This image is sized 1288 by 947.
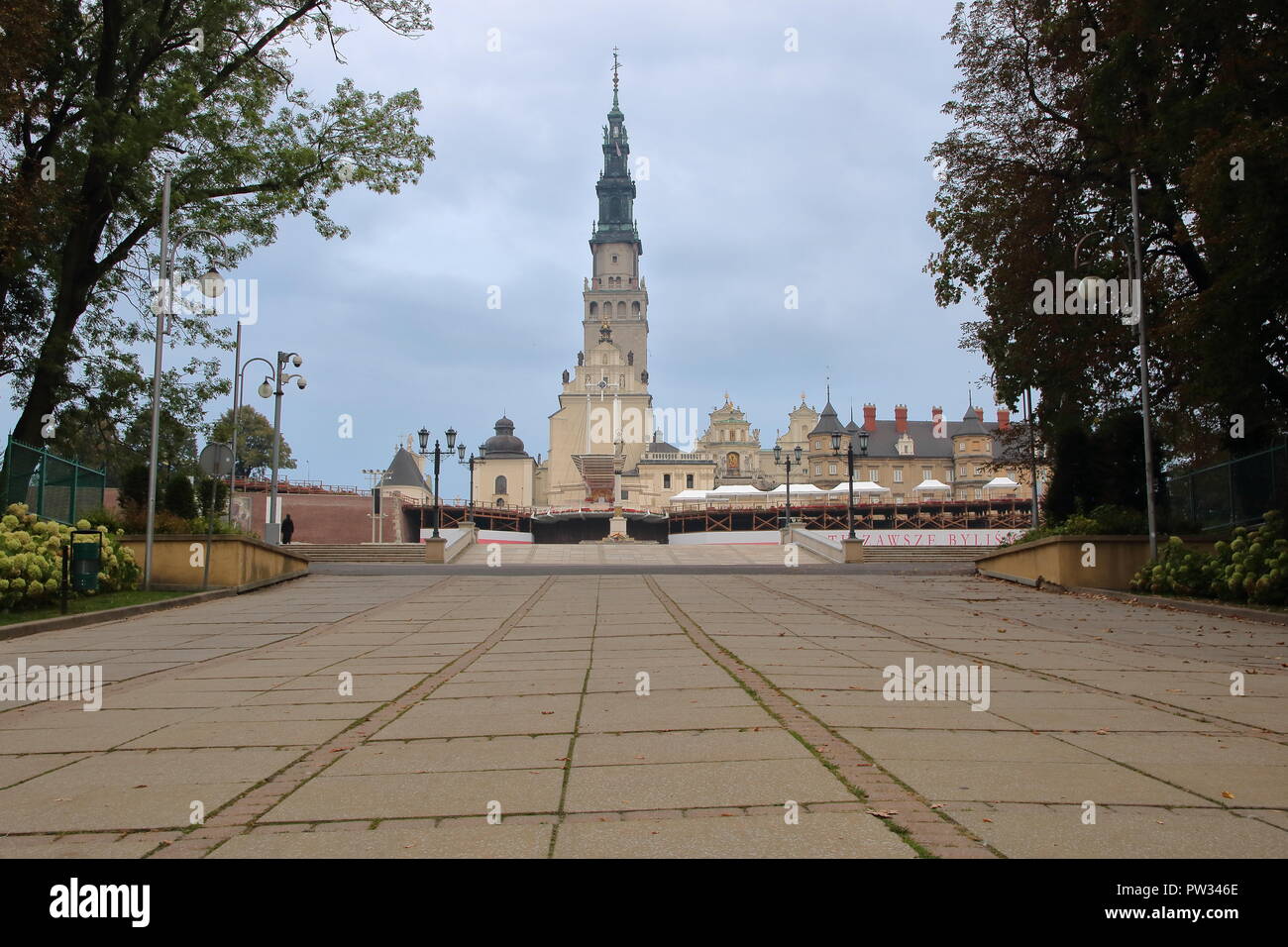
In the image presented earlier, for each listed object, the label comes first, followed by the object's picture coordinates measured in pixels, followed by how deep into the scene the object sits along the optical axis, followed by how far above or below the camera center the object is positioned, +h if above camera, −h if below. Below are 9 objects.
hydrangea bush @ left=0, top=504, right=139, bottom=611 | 14.80 -0.86
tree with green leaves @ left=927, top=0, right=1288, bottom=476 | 16.58 +6.16
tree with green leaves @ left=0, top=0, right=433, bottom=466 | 20.94 +7.59
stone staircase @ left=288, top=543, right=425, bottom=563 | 38.25 -1.96
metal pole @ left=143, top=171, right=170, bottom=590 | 19.66 +2.51
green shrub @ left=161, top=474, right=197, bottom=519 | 22.44 +0.06
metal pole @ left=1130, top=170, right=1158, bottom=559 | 19.86 +2.56
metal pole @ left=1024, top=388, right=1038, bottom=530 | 27.55 +1.62
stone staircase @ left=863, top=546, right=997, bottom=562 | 36.12 -1.97
